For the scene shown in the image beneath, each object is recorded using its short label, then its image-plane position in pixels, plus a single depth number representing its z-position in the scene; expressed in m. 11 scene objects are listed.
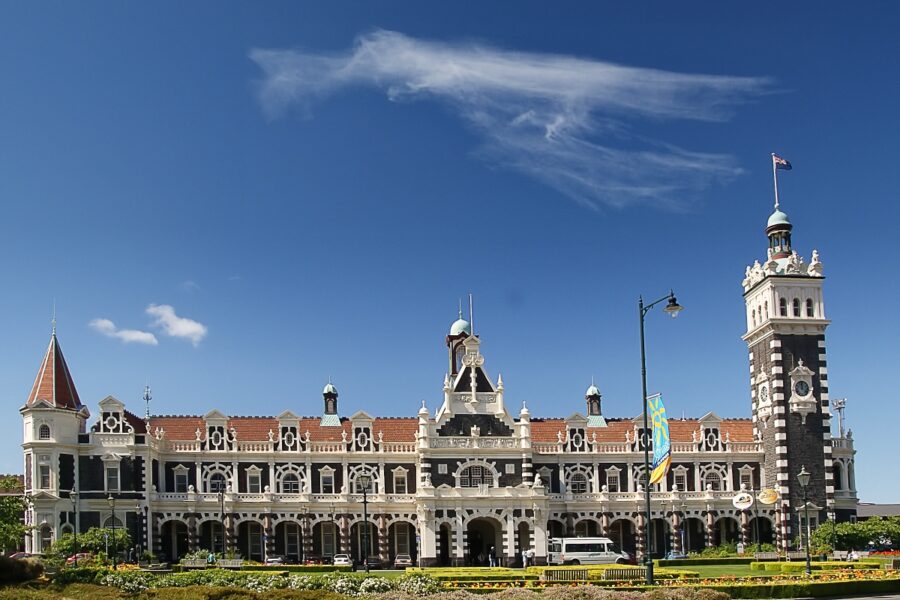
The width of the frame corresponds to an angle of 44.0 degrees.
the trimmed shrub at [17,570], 42.62
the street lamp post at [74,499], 80.00
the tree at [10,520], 53.62
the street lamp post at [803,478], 61.40
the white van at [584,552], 76.75
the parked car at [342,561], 74.82
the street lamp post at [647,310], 43.72
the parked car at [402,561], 81.00
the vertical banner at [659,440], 47.25
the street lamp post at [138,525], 81.31
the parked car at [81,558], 65.19
